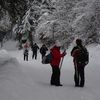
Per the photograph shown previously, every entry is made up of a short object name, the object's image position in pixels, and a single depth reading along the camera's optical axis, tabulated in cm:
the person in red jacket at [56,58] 996
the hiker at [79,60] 1004
